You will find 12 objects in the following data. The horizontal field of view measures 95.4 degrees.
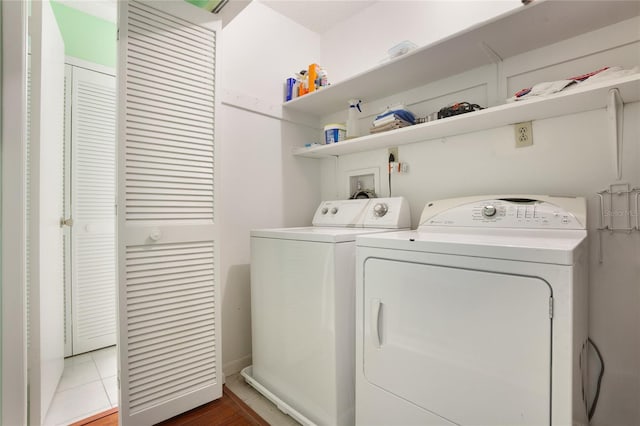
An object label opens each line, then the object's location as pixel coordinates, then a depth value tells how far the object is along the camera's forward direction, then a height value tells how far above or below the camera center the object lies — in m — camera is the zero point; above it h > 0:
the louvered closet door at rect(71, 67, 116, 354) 2.26 +0.04
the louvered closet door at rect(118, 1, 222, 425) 1.44 +0.01
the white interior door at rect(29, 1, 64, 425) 1.41 +0.03
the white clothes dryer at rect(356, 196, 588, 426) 0.83 -0.36
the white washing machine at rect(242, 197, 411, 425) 1.37 -0.53
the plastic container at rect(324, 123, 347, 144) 2.17 +0.61
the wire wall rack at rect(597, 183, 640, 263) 1.22 +0.02
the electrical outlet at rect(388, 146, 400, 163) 2.05 +0.43
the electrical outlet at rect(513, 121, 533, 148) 1.49 +0.41
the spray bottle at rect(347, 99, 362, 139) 2.12 +0.69
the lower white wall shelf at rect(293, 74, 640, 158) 1.12 +0.48
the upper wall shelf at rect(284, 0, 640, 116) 1.20 +0.85
